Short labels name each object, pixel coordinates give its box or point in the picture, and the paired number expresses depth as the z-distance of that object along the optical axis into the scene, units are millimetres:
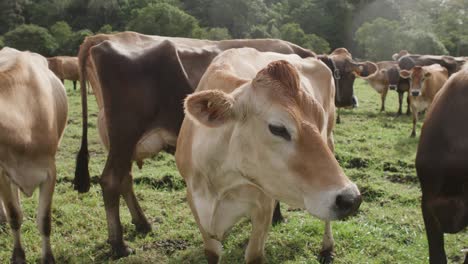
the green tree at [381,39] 43459
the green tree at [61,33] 41656
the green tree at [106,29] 46000
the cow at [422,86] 10547
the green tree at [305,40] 46625
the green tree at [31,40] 37938
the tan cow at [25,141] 3547
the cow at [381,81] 14234
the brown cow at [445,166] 2770
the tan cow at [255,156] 2182
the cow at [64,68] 19766
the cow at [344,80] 8271
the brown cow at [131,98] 4059
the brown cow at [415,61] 16312
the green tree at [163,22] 45719
